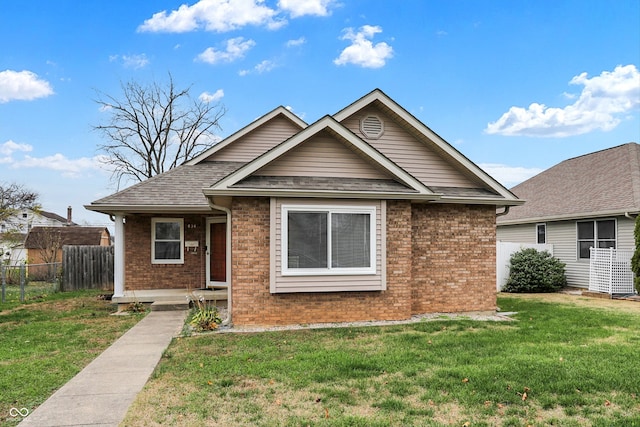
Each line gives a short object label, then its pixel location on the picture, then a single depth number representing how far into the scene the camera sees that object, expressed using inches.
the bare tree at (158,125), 1225.4
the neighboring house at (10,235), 853.6
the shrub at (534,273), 644.7
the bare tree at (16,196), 1123.3
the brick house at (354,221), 363.6
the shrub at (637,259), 539.5
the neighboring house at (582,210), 609.5
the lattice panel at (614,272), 579.8
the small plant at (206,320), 358.6
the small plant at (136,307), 469.4
